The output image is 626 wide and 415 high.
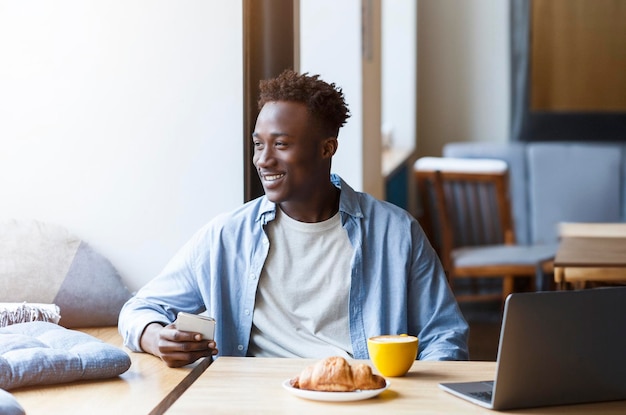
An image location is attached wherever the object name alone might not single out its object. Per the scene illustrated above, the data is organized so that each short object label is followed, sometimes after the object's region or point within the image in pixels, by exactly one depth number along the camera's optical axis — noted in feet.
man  9.21
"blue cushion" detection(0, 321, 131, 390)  8.22
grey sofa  22.60
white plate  7.32
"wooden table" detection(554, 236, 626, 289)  12.24
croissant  7.40
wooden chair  19.44
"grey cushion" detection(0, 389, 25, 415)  7.43
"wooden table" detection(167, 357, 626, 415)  7.25
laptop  7.09
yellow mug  7.79
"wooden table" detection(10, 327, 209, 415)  7.92
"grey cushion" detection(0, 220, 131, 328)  10.17
